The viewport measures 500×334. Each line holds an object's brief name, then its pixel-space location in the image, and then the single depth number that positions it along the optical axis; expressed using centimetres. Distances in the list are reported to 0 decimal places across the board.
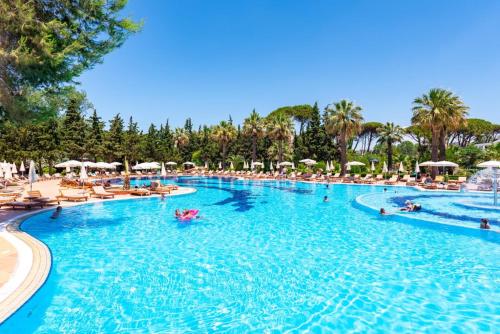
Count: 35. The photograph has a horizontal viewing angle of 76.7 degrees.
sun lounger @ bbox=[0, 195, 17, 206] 1719
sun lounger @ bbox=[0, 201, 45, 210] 1659
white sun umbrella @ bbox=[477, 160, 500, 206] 1881
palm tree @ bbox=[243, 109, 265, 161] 5438
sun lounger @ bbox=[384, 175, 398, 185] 3358
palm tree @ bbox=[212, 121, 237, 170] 5828
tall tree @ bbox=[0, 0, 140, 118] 1129
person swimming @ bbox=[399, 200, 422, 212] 1723
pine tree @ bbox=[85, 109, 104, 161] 4759
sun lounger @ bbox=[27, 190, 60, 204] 1799
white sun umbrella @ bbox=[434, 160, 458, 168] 3160
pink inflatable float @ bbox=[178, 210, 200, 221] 1565
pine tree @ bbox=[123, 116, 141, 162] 5493
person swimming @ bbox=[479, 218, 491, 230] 1270
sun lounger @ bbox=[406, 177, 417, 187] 3196
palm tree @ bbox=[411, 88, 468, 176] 3331
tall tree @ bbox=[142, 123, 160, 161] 5900
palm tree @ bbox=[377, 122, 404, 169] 4888
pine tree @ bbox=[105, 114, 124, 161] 5131
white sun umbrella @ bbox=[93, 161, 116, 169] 3365
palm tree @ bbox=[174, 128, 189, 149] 7555
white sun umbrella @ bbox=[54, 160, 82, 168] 3091
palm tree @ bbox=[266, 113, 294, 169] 5066
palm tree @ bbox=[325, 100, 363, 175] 4009
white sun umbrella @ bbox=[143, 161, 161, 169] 3687
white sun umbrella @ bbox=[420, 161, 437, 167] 3243
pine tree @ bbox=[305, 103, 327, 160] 5566
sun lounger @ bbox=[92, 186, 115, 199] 2188
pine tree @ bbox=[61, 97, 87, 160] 4559
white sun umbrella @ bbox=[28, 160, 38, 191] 1906
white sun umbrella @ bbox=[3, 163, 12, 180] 2512
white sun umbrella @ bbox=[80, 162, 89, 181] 2292
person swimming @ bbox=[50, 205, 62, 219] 1512
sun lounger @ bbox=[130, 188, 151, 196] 2388
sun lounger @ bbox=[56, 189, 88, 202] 1956
